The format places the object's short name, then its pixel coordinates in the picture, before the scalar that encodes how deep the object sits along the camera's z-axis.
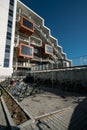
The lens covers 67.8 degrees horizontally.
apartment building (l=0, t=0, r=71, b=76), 21.44
